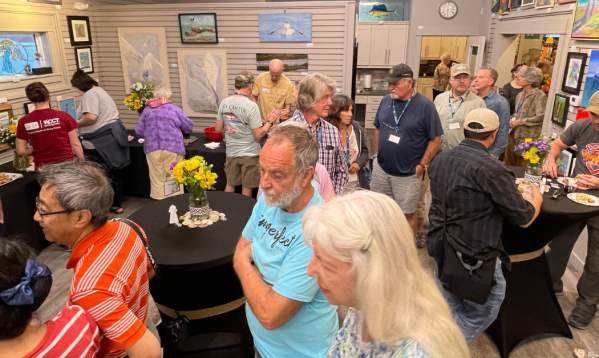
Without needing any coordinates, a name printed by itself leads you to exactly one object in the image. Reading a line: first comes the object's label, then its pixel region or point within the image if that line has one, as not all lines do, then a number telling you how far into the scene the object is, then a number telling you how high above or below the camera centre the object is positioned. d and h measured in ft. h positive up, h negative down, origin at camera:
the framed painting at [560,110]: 14.97 -1.70
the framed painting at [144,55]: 21.84 +0.56
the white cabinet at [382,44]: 30.35 +1.61
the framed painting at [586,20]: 13.24 +1.56
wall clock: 30.12 +4.14
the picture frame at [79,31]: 20.26 +1.79
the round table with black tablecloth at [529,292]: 9.34 -5.61
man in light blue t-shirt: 4.56 -2.44
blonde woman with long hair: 3.06 -1.72
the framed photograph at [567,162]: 14.15 -3.42
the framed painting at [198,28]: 20.89 +1.93
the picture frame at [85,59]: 20.88 +0.33
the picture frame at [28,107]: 17.01 -1.78
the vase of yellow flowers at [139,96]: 16.85 -1.33
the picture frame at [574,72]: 13.97 -0.24
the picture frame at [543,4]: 17.56 +2.80
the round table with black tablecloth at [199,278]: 7.46 -4.02
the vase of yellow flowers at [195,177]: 8.61 -2.40
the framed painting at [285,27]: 20.24 +1.93
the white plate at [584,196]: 9.25 -3.13
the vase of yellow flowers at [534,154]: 10.09 -2.26
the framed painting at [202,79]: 21.54 -0.76
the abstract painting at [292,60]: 20.92 +0.26
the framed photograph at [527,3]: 20.08 +3.19
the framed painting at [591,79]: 12.88 -0.45
